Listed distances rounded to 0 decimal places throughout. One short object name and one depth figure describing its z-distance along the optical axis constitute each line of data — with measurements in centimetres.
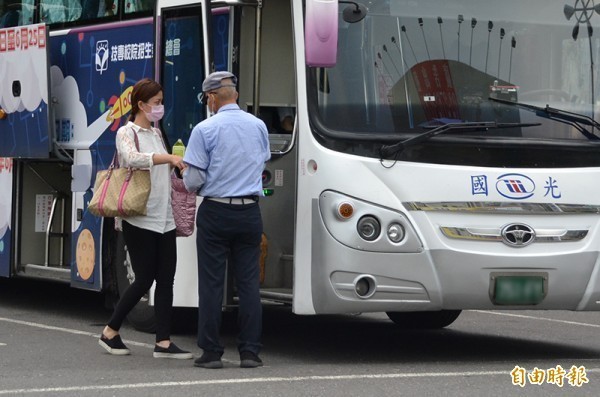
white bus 1373
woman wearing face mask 1398
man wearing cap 1339
